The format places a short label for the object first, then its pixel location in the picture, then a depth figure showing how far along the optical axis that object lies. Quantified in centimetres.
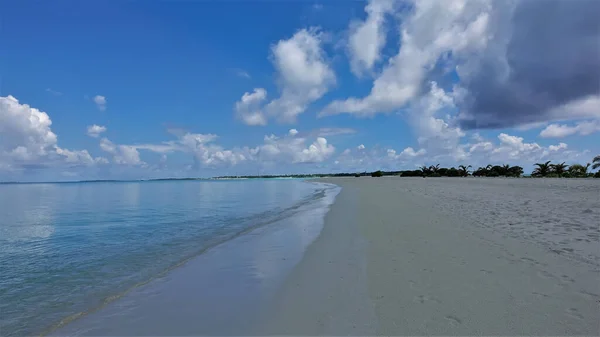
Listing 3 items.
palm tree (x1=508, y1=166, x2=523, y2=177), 8860
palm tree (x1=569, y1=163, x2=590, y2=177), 6596
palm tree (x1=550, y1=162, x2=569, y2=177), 7281
